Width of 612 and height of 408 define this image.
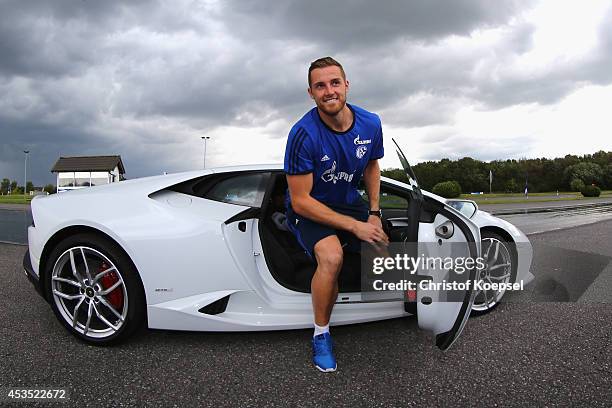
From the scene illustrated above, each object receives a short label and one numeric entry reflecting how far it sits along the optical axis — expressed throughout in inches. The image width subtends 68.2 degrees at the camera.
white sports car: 102.6
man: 95.7
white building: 2466.8
